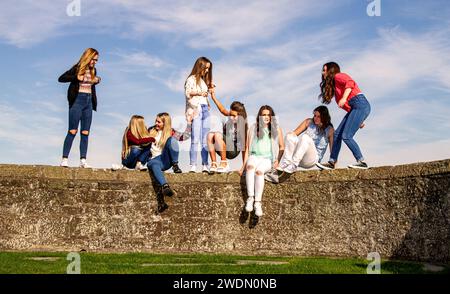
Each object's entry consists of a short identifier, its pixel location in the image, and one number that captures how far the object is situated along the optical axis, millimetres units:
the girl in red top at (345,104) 9312
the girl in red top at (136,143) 10031
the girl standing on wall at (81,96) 10000
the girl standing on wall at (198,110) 10008
